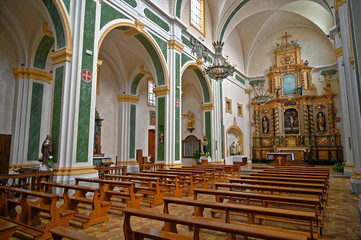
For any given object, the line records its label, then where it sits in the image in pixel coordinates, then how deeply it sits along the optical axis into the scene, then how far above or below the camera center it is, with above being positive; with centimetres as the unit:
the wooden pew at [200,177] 658 -69
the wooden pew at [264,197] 278 -56
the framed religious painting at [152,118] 1566 +233
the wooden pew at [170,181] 552 -73
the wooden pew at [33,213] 303 -85
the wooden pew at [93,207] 357 -86
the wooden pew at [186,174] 603 -59
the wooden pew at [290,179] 448 -54
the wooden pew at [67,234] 174 -61
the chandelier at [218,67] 899 +326
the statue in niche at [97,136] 1085 +82
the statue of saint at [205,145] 1383 +43
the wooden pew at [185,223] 176 -60
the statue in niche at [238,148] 1781 +35
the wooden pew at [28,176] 467 -52
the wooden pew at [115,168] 714 -46
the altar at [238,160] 1562 -49
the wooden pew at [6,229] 182 -58
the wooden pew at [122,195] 411 -74
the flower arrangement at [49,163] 596 -22
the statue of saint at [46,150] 605 +10
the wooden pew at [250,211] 231 -60
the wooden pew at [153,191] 491 -82
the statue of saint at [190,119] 1639 +231
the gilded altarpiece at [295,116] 1638 +266
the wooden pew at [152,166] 904 -52
